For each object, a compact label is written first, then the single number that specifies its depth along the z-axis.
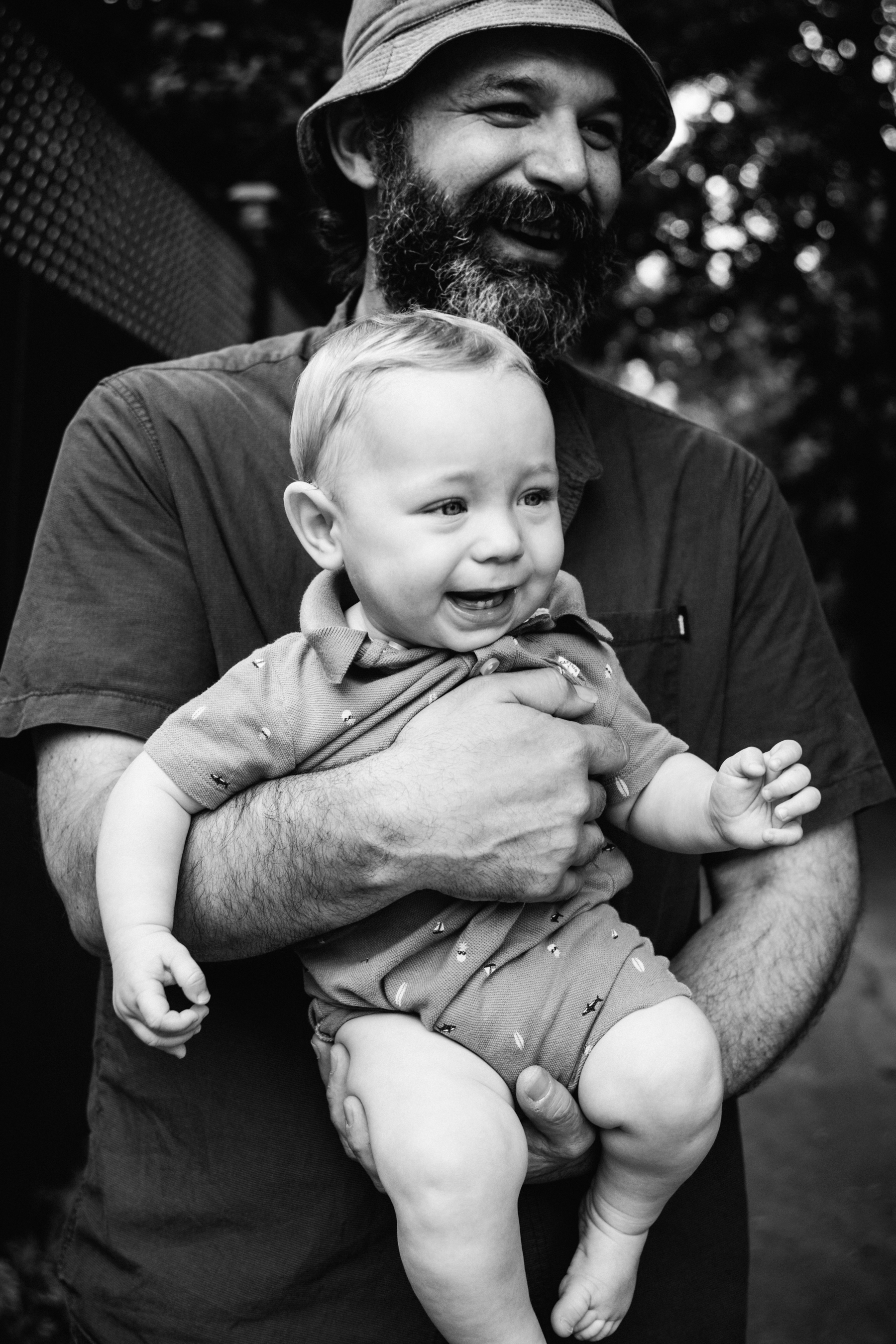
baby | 1.52
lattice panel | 2.90
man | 1.66
